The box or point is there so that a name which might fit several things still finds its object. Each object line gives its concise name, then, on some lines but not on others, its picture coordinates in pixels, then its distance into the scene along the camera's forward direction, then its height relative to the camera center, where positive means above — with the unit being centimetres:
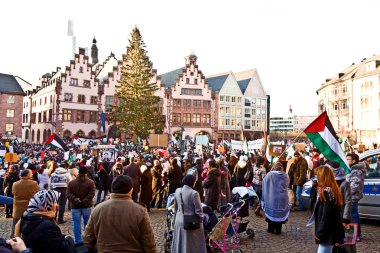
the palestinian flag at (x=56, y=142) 1750 -48
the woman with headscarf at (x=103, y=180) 1412 -191
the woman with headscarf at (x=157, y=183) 1373 -195
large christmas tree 4703 +490
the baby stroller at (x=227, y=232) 716 -209
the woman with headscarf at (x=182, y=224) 603 -158
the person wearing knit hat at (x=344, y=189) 658 -105
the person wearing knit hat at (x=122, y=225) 404 -106
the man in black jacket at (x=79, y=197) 820 -149
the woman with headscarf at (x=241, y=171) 1263 -133
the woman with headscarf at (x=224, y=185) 1135 -168
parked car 970 -144
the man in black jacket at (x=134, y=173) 1214 -139
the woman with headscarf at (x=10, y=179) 1152 -155
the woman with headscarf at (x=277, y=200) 941 -175
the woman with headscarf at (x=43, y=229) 355 -100
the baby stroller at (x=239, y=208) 812 -183
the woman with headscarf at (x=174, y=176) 1303 -158
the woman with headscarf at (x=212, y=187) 909 -137
